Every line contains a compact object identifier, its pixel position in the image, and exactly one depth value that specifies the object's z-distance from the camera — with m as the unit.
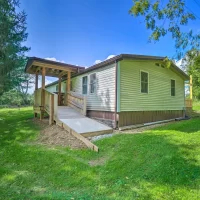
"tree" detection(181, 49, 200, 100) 6.85
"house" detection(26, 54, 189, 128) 8.13
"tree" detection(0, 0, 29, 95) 9.38
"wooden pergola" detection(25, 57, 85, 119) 9.09
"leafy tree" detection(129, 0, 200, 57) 5.93
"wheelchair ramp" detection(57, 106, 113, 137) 6.66
